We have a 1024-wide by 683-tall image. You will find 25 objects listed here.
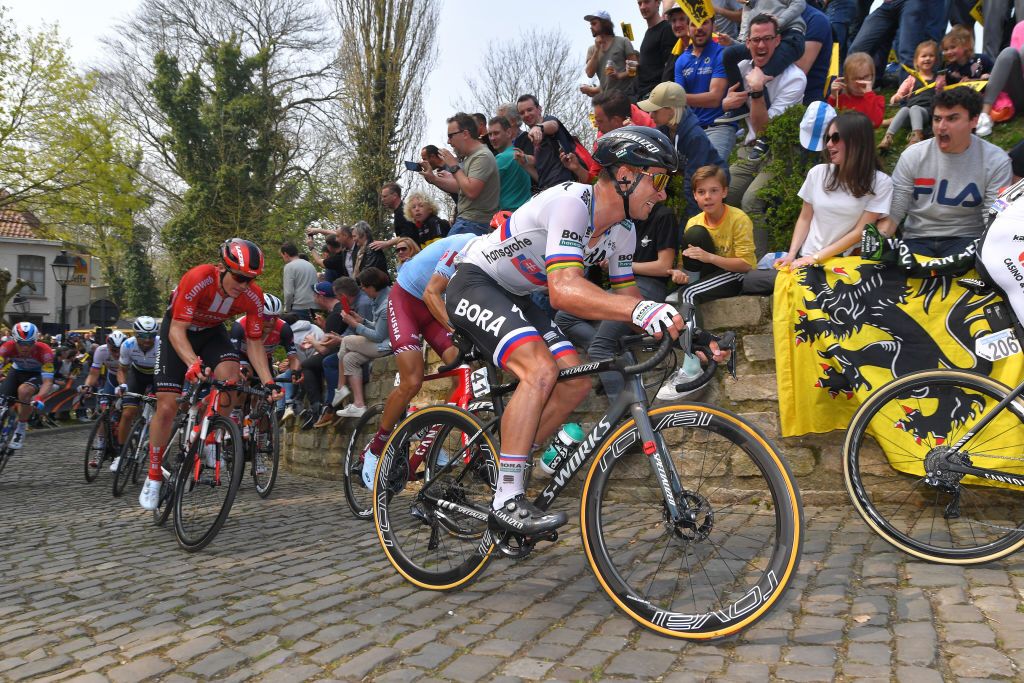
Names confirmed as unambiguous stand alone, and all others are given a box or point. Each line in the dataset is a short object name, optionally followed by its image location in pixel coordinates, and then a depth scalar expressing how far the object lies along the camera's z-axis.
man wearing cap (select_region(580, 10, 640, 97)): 9.38
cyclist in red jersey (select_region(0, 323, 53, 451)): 10.57
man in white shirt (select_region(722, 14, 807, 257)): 7.14
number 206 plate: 4.30
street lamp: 25.00
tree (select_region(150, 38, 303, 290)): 31.19
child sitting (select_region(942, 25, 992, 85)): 7.64
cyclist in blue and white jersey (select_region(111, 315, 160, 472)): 9.85
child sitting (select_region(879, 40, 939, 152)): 7.25
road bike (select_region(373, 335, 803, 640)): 3.01
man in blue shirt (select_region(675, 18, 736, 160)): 7.79
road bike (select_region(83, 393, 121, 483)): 10.37
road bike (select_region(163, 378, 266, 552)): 5.37
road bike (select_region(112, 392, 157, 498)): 8.61
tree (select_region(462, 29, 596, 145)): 32.66
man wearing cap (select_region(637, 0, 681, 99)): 9.18
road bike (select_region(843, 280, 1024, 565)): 3.82
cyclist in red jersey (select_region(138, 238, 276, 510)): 6.09
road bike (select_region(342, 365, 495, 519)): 4.39
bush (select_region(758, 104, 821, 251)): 6.41
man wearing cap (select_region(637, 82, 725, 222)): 6.81
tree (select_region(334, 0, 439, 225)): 23.45
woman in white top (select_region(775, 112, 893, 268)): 5.23
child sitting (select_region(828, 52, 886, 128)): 7.43
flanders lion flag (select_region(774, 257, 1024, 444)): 4.42
